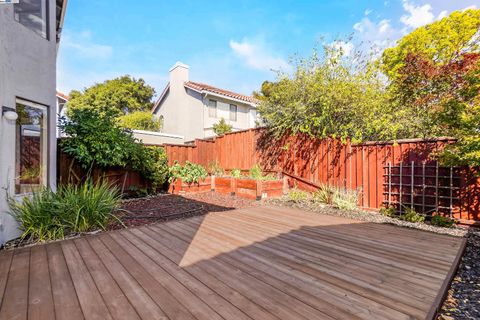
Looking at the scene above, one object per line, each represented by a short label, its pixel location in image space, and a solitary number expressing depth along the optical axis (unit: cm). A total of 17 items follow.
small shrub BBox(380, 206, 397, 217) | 546
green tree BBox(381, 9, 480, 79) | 1048
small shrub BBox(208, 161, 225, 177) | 937
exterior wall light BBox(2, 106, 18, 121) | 336
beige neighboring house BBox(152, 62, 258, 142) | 1485
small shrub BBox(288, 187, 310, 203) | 644
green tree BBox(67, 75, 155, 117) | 1931
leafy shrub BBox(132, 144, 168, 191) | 688
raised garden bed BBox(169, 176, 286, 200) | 683
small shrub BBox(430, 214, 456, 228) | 457
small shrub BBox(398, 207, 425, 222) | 492
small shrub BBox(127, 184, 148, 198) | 705
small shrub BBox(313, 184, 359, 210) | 562
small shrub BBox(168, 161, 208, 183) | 783
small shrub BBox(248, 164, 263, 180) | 767
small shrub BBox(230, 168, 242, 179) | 843
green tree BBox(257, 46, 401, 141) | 628
